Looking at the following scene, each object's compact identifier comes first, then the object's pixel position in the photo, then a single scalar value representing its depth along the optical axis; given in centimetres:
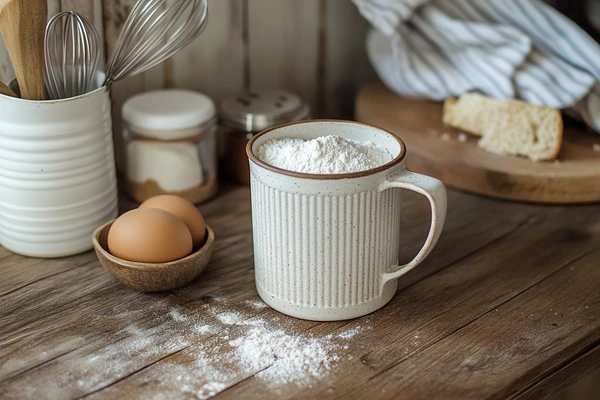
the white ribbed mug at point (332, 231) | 61
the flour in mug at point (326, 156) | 62
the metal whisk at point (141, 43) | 75
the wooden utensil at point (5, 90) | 70
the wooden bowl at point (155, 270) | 67
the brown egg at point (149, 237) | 67
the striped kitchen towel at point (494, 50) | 91
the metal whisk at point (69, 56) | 70
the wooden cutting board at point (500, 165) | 87
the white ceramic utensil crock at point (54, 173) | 70
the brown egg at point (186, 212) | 72
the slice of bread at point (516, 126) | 89
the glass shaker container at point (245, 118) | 91
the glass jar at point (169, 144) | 83
